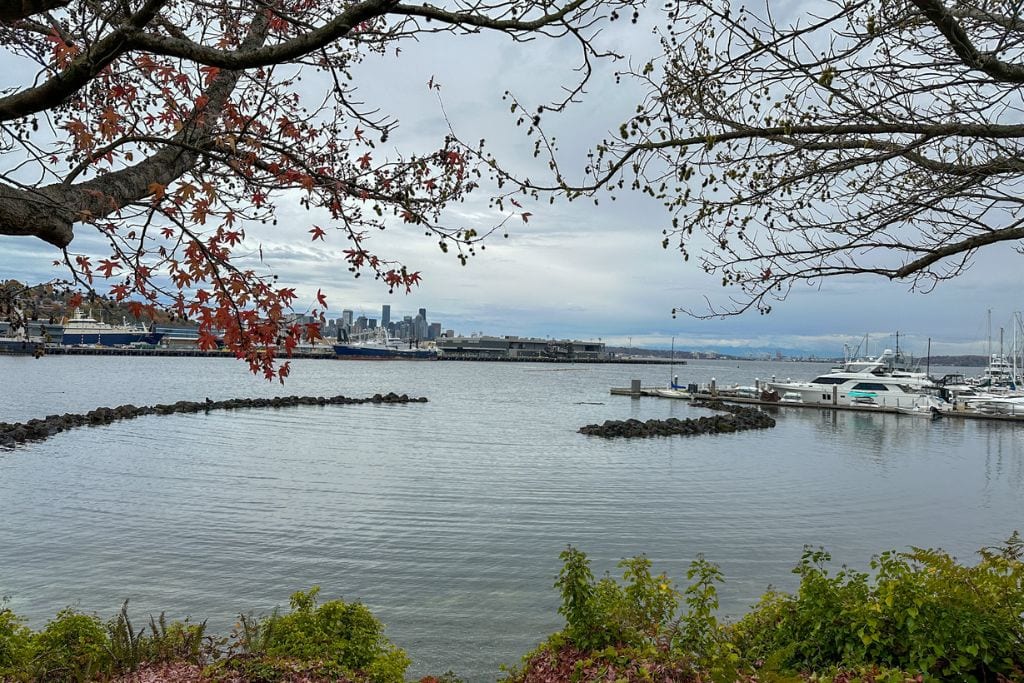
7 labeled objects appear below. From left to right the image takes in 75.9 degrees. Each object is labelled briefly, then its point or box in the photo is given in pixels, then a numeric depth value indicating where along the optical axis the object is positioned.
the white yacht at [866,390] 49.88
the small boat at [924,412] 46.81
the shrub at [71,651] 5.59
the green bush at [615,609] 6.06
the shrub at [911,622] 5.02
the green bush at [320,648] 5.57
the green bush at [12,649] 5.41
